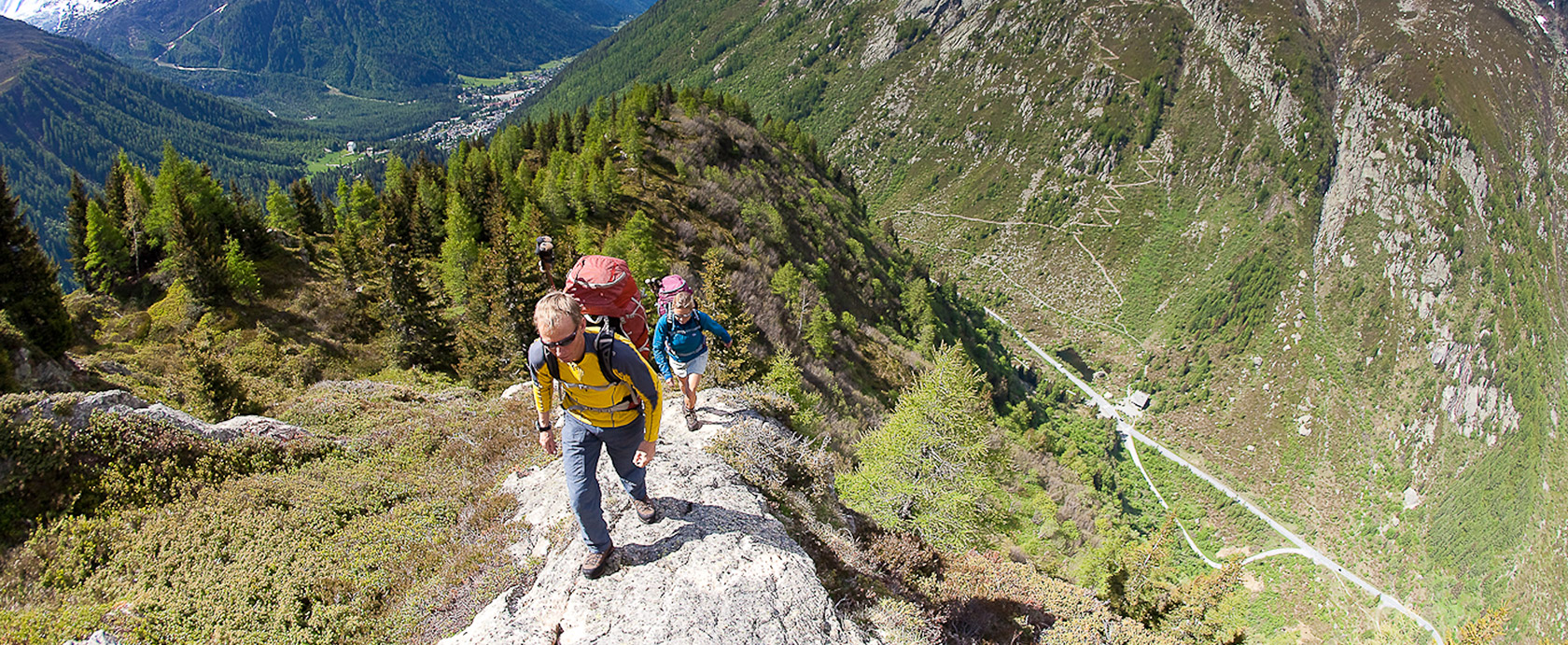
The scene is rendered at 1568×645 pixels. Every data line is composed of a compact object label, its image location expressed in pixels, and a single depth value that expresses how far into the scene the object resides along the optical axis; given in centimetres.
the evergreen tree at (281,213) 5322
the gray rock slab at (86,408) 891
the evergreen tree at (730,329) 1439
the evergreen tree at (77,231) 3919
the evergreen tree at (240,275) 3531
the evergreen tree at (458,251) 3722
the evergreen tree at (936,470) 1276
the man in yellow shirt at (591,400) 587
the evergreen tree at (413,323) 2952
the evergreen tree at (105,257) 3681
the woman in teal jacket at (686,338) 971
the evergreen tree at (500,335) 2531
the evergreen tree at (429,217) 4212
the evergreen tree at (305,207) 5434
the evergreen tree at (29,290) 2392
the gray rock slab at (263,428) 1139
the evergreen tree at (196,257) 3294
